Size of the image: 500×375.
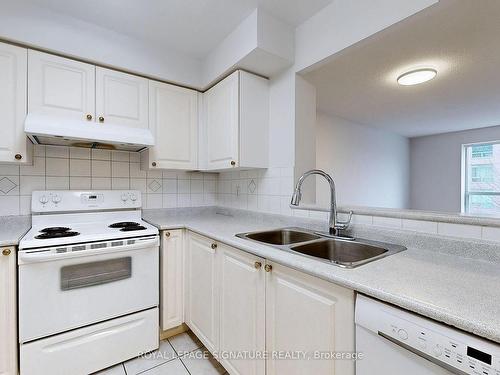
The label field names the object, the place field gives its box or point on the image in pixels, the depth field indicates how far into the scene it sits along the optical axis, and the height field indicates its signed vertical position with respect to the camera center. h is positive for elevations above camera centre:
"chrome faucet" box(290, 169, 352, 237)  1.39 -0.15
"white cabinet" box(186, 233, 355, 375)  0.85 -0.57
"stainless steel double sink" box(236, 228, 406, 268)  1.21 -0.32
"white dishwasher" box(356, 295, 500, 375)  0.53 -0.39
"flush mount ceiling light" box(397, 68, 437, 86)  2.43 +1.13
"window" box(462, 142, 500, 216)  4.61 +0.19
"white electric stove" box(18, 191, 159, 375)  1.30 -0.62
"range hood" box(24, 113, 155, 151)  1.47 +0.34
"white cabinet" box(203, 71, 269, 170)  1.87 +0.52
